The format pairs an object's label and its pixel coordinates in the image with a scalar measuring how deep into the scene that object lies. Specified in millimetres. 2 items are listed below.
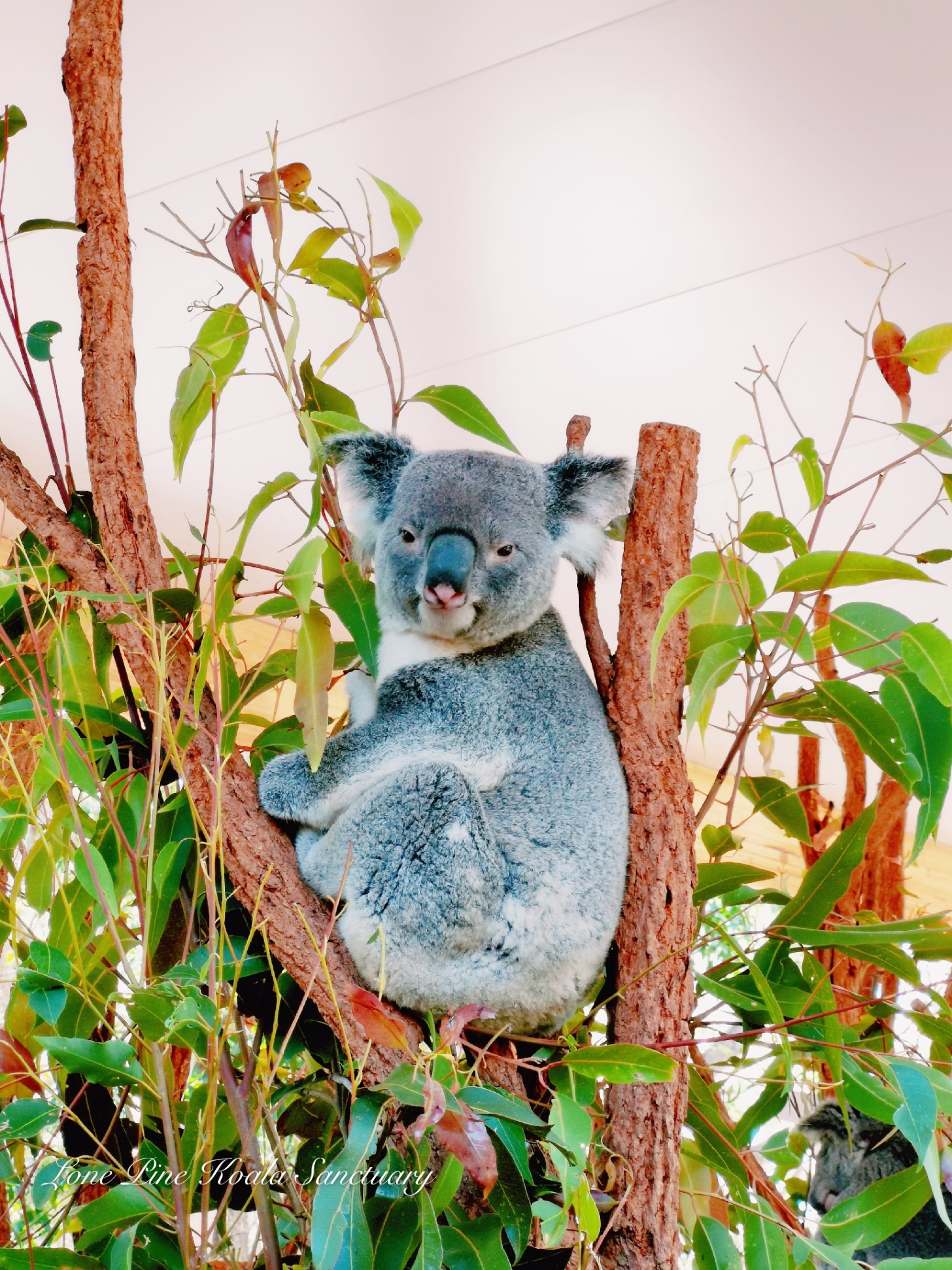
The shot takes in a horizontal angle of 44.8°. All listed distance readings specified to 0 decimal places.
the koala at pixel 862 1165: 2361
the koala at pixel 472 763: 1838
